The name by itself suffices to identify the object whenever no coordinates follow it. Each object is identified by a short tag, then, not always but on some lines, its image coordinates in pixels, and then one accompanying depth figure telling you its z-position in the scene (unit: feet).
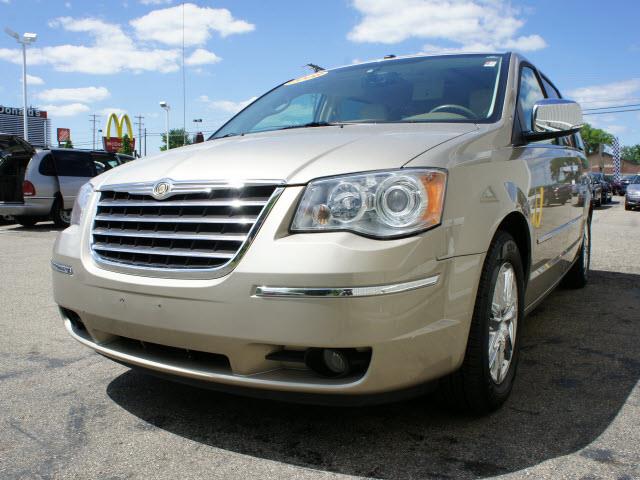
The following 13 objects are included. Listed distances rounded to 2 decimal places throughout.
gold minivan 6.75
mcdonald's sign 201.67
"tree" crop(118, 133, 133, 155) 246.17
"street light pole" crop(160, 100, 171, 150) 158.51
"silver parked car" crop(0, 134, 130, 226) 39.25
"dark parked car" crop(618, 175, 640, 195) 129.60
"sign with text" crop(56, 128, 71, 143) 287.07
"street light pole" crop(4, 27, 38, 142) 107.65
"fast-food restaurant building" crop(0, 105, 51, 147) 318.86
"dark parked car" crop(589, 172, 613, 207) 81.61
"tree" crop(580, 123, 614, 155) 385.72
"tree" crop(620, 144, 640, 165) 485.85
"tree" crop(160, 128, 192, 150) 251.99
